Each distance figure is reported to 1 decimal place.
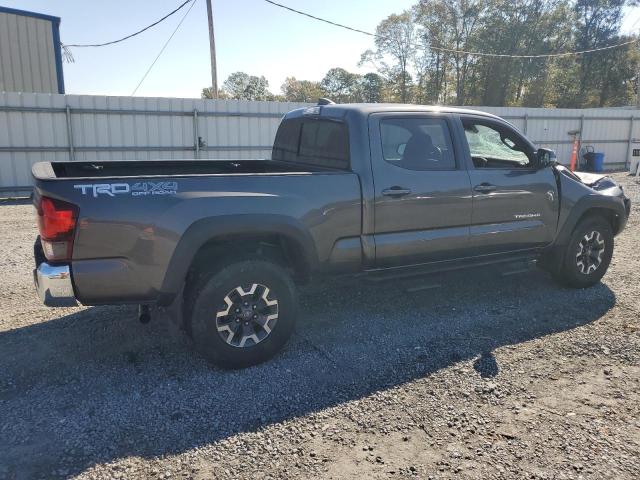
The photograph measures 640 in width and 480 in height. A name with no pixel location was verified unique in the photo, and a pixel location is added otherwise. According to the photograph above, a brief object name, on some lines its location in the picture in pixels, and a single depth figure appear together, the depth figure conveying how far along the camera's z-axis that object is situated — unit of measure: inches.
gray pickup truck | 127.9
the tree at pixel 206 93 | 2608.3
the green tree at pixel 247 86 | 3021.7
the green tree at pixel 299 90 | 2894.4
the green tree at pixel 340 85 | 2689.5
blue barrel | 781.9
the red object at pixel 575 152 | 710.9
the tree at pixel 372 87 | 2299.6
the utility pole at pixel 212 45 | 727.7
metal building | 574.2
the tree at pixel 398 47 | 2060.8
